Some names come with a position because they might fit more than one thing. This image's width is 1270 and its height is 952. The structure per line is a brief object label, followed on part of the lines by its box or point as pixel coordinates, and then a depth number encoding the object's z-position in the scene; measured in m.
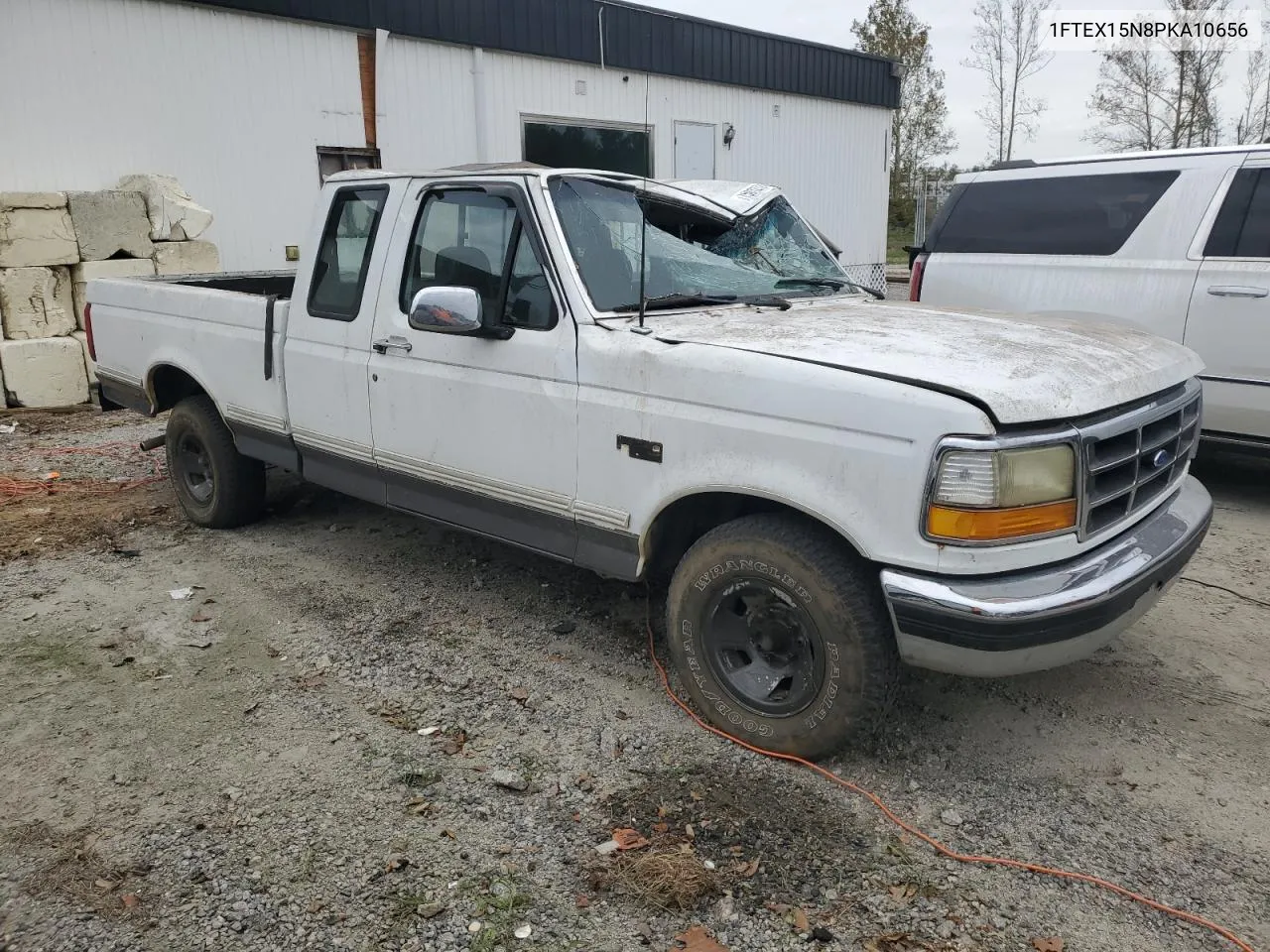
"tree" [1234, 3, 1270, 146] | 22.48
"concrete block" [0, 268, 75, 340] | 9.23
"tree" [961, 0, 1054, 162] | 29.55
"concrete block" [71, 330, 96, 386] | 9.67
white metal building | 9.77
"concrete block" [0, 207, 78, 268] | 9.12
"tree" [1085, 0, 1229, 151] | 23.38
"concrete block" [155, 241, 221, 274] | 10.06
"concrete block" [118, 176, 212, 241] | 9.95
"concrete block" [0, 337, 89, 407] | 9.26
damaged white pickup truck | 2.75
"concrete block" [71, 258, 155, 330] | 9.61
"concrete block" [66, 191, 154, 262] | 9.54
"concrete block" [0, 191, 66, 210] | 9.08
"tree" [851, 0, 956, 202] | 32.94
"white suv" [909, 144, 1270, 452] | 5.55
